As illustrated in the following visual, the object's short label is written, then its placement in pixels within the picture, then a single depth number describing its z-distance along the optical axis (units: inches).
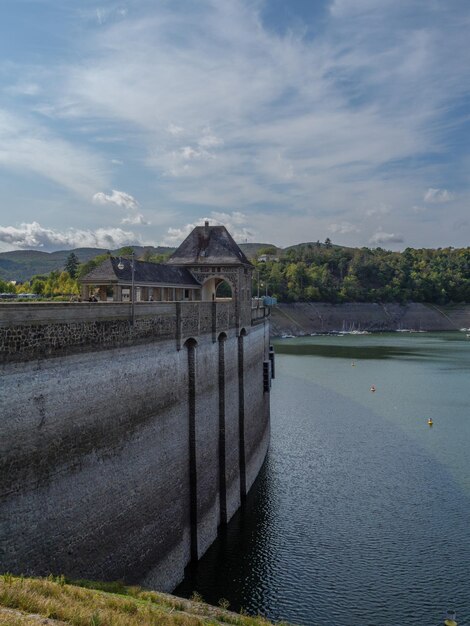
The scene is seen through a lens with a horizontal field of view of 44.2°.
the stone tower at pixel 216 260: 1449.3
